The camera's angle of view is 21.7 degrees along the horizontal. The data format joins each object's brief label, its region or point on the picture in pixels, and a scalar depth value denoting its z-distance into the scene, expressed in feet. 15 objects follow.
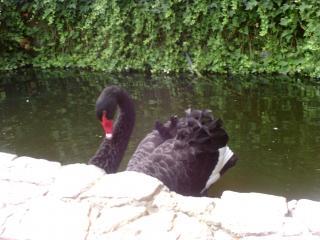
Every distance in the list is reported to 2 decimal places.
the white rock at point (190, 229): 6.45
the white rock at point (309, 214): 6.43
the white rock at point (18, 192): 6.95
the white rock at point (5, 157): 7.64
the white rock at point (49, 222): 6.58
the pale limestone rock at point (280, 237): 6.34
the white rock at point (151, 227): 6.47
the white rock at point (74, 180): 6.91
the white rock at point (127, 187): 6.77
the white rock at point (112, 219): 6.56
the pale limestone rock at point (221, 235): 6.44
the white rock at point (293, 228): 6.39
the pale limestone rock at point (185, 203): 6.68
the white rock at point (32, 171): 7.20
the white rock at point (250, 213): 6.47
